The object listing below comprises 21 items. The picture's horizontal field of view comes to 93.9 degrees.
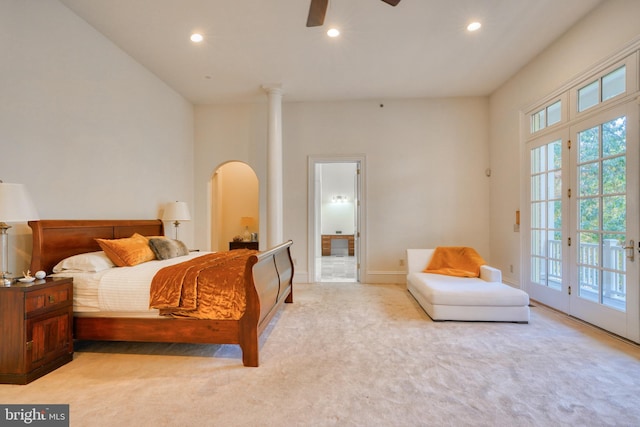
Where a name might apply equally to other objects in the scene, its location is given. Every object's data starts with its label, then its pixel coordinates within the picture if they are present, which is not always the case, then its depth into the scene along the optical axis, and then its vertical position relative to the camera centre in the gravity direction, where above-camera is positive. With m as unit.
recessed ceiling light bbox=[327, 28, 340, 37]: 3.36 +2.07
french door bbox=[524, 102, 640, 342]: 2.72 -0.06
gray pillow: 3.41 -0.40
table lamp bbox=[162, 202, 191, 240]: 4.31 +0.03
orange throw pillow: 2.93 -0.37
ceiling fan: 2.21 +1.58
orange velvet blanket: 2.40 -0.65
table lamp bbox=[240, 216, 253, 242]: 6.75 -0.25
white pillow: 2.63 -0.45
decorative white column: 4.80 +0.71
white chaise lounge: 3.26 -0.97
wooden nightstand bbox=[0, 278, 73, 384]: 2.04 -0.82
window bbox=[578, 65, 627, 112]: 2.86 +1.29
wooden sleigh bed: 2.36 -0.88
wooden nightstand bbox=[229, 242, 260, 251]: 6.27 -0.65
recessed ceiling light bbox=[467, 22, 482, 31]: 3.29 +2.10
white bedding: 2.47 -0.64
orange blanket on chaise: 4.07 -0.67
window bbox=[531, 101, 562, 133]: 3.71 +1.29
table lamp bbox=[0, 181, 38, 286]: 2.06 +0.04
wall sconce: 10.63 +0.55
